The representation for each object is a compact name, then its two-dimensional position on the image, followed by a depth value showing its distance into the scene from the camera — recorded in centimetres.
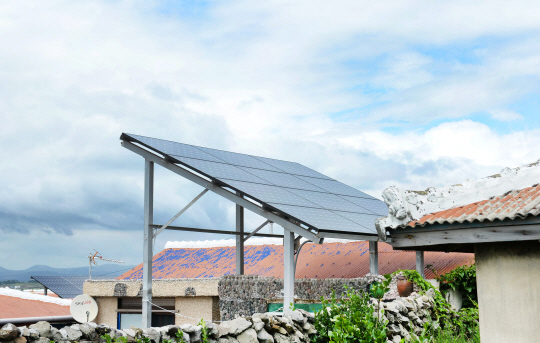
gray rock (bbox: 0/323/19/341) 570
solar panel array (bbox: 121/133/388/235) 1244
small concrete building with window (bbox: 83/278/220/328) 1828
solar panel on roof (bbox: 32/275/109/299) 2814
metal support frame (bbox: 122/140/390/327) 1166
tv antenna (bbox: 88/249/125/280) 2805
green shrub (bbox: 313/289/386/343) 786
